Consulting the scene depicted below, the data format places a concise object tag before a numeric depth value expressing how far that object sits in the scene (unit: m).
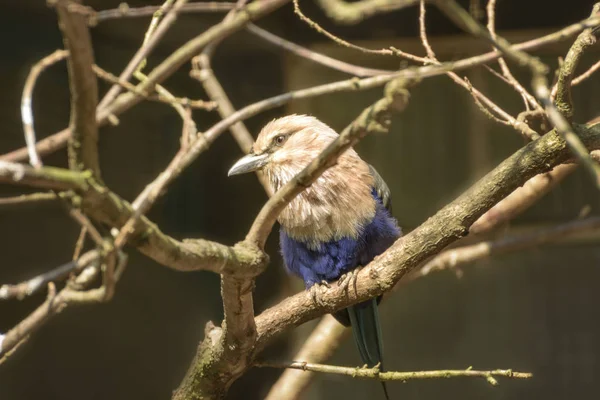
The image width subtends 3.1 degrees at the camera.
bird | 7.76
